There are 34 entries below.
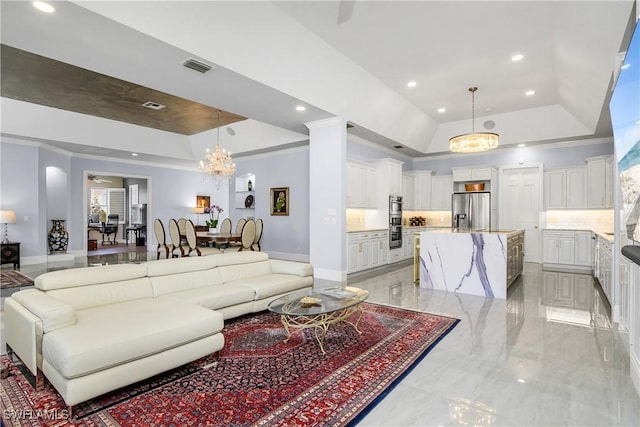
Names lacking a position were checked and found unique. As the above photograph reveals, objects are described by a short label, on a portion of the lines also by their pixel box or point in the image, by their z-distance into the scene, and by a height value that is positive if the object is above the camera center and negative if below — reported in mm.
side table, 7180 -909
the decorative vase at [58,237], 8711 -672
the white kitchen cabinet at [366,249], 6676 -827
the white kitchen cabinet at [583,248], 7316 -825
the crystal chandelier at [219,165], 7969 +1117
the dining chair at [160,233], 7906 -513
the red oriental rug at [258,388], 2037 -1258
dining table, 7094 -571
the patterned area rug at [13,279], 5550 -1219
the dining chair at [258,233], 7850 -521
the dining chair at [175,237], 7355 -591
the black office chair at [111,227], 12857 -604
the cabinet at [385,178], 7984 +791
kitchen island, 5066 -810
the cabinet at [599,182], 7113 +624
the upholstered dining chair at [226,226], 8823 -401
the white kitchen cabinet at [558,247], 7539 -832
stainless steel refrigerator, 8750 +23
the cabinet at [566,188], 7734 +547
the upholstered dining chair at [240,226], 7775 -345
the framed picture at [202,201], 12180 +374
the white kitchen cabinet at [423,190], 9688 +608
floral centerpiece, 11629 -62
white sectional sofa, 2082 -839
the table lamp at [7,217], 7070 -116
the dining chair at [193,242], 7014 -654
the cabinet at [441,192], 9470 +546
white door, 8195 +173
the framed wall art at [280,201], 8859 +279
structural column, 6270 +258
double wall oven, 8055 -271
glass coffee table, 3008 -898
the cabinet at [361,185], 7238 +587
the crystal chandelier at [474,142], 5977 +1259
